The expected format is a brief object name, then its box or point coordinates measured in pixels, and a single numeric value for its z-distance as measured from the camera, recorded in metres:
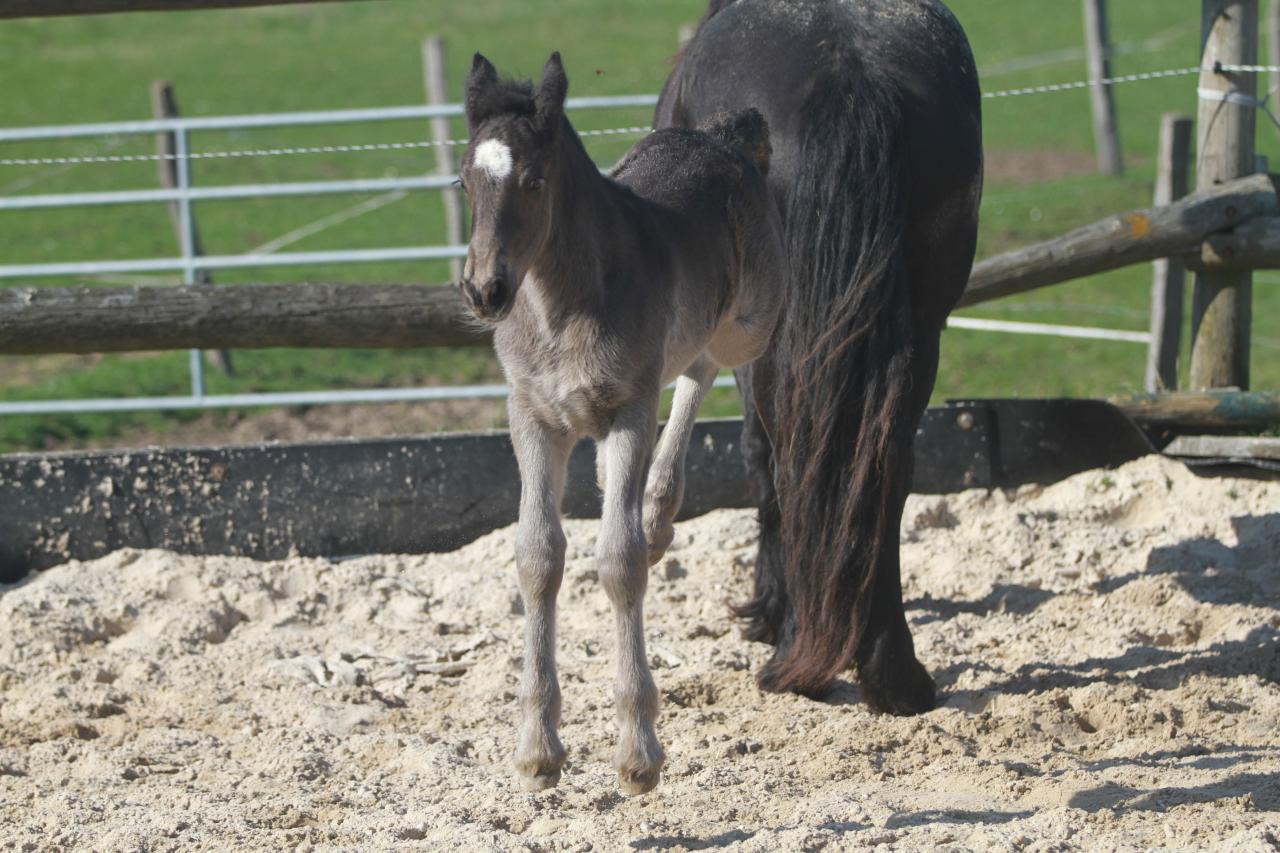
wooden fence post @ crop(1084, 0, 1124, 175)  34.44
